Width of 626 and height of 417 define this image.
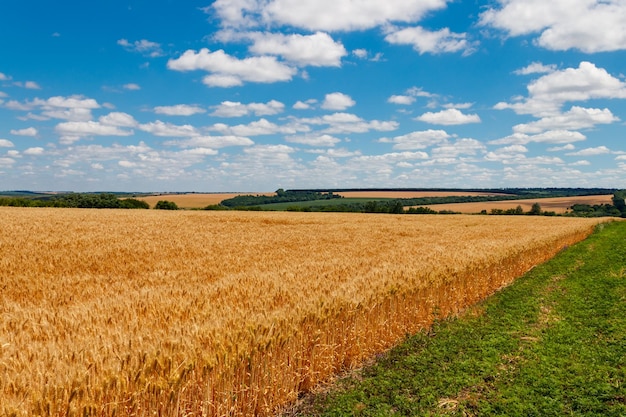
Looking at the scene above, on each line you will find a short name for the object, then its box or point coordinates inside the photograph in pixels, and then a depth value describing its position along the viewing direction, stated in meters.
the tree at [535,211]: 81.13
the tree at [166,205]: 81.94
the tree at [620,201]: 97.79
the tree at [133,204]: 84.19
